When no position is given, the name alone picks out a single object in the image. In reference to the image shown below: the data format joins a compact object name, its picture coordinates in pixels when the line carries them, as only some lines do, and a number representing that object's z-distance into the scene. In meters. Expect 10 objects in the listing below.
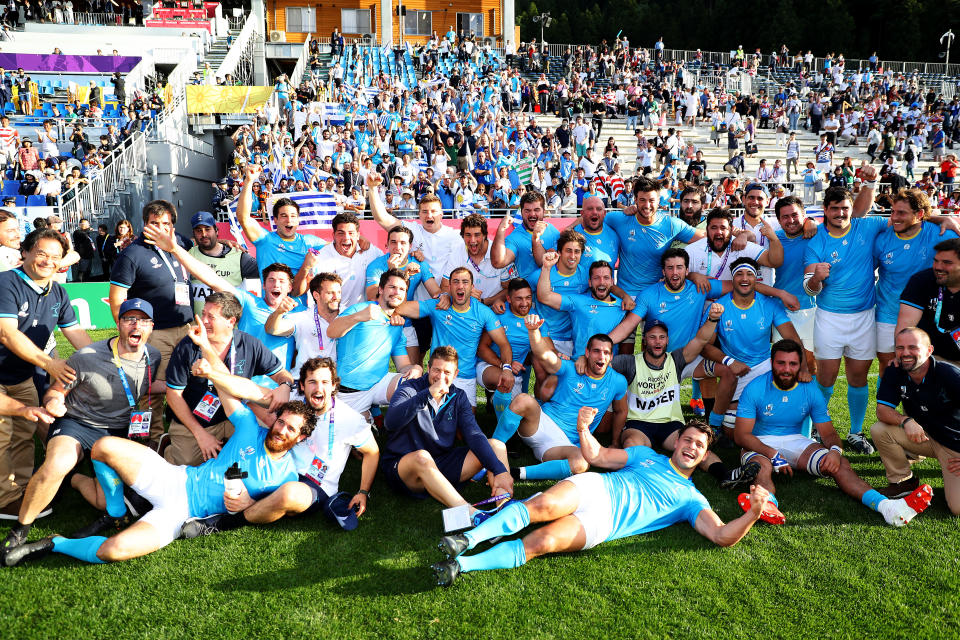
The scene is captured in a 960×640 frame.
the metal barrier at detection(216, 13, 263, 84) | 29.94
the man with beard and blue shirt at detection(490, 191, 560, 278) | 6.78
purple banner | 26.92
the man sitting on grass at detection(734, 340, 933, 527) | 5.54
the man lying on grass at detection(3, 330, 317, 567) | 4.35
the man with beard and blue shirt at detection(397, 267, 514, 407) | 6.21
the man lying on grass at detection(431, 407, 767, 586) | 4.36
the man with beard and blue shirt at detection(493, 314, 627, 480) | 5.59
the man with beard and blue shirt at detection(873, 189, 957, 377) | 6.05
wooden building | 38.16
